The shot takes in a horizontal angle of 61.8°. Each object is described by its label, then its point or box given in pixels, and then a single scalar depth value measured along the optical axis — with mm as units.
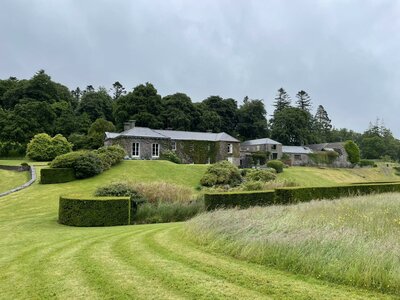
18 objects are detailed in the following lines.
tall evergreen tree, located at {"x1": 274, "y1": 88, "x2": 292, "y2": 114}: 92938
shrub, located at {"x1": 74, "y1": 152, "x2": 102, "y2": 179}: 24406
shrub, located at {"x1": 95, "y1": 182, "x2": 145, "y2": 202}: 14619
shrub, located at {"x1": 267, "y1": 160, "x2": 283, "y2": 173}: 35531
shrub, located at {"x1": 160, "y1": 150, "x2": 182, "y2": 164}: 37000
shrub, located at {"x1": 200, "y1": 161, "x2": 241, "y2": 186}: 26438
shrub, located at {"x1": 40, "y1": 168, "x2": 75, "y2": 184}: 23109
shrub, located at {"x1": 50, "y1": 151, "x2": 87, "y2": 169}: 24344
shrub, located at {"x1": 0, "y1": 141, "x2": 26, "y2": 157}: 43406
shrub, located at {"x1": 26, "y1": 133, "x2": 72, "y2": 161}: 38781
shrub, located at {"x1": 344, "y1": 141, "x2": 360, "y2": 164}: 61219
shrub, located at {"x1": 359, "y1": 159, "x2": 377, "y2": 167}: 58000
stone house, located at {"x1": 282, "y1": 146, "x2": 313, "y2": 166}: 57250
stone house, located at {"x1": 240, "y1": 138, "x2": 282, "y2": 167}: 49359
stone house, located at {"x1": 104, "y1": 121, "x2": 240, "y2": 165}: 36781
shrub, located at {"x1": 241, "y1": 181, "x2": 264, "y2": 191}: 19922
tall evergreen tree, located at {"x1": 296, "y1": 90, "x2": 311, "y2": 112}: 93875
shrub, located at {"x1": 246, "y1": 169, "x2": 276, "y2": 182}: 27078
